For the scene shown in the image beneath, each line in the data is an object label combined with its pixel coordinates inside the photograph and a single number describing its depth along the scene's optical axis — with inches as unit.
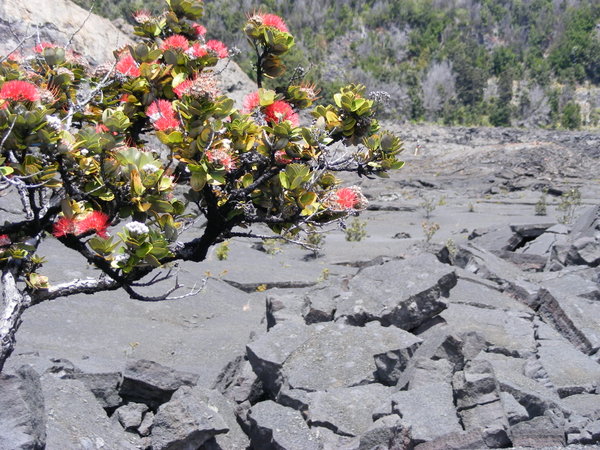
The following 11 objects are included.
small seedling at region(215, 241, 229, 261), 446.6
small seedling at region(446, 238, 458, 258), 465.5
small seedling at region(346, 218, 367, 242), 599.6
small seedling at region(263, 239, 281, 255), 494.0
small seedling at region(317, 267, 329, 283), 403.7
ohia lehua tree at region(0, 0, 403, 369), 108.8
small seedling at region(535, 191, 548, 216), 768.3
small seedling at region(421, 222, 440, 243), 580.7
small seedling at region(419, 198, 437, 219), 797.7
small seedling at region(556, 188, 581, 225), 670.6
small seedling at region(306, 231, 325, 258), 554.3
